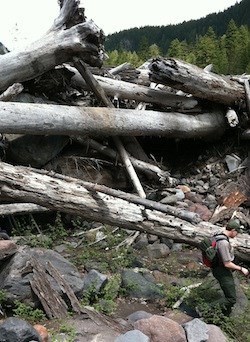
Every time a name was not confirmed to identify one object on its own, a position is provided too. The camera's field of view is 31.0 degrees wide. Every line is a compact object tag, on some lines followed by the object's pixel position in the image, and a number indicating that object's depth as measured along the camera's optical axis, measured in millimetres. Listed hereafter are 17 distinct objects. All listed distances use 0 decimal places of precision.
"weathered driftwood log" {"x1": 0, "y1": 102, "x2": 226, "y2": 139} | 6727
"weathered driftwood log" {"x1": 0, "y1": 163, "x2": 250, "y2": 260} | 6297
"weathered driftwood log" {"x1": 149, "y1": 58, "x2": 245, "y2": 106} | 8328
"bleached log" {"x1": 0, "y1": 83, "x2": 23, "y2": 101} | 7609
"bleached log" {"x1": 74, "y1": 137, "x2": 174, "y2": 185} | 8914
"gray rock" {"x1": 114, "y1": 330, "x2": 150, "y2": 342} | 4305
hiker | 5367
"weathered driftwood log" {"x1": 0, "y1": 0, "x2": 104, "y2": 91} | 7418
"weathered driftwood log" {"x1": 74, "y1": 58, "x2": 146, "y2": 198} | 8402
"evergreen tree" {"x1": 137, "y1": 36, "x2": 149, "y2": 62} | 54325
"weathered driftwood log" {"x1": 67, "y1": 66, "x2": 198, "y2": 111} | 9133
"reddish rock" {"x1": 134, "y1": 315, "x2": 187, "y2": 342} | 4527
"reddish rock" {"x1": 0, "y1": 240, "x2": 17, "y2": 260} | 5199
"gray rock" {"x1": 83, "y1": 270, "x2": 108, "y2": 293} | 5358
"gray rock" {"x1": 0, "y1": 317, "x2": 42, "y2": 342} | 3965
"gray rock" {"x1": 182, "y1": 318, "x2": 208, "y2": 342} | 4648
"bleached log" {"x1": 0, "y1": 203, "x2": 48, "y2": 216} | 7148
